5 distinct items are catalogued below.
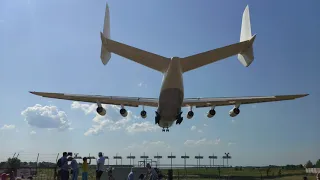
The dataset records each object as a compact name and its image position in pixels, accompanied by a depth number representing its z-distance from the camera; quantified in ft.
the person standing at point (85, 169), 40.47
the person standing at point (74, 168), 37.83
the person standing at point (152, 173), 41.14
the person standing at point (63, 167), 36.70
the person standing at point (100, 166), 42.68
